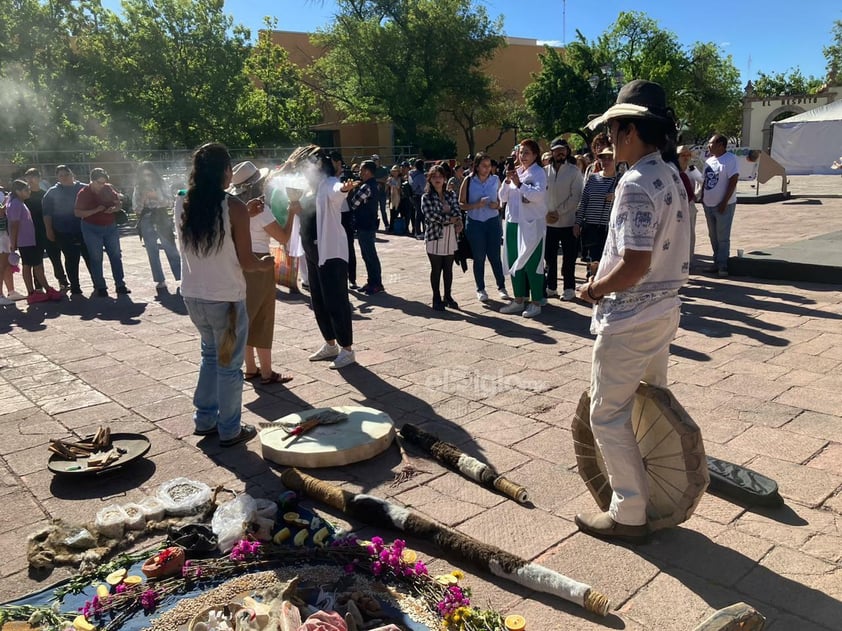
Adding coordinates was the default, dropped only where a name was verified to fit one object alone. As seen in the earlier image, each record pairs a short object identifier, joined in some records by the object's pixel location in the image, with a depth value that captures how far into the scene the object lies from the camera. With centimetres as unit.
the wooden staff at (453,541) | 259
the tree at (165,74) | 2559
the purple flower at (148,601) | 269
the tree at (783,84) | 6456
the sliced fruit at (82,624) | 250
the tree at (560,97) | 3784
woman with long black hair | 394
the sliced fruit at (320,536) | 304
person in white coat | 710
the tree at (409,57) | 3431
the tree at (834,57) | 4766
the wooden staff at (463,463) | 348
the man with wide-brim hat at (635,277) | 259
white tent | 3002
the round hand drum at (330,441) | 387
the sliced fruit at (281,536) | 309
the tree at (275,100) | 2848
